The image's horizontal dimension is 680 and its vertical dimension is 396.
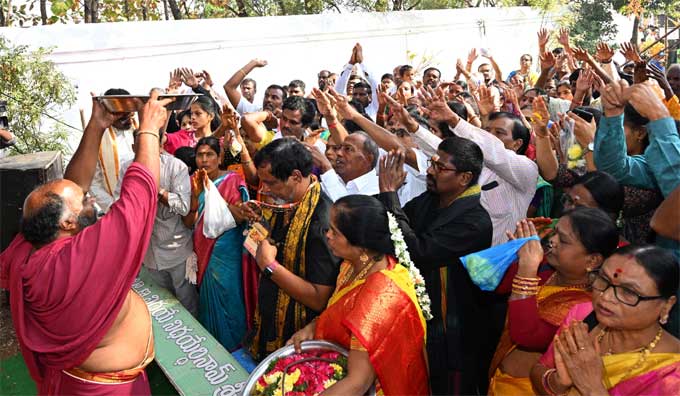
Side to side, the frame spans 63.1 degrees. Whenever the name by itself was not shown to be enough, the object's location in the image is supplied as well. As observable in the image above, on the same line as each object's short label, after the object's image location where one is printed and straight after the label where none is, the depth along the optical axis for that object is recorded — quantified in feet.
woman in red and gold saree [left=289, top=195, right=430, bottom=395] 7.23
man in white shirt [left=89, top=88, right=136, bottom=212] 14.11
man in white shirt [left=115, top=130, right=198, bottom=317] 12.39
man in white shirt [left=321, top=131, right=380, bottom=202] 11.61
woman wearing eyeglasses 5.77
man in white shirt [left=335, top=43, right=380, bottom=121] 22.76
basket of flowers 7.38
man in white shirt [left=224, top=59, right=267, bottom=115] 21.39
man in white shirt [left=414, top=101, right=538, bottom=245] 11.13
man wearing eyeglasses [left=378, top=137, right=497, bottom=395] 9.24
